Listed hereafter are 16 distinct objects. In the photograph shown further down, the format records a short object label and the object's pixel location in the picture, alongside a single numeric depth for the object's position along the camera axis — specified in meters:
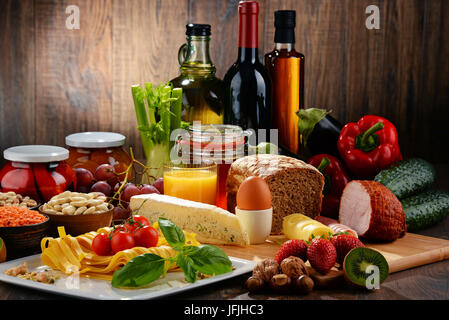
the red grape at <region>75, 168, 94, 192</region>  1.60
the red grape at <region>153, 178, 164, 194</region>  1.64
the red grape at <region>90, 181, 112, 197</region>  1.57
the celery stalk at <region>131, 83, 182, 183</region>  1.76
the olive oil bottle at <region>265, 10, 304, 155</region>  1.81
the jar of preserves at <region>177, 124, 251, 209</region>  1.60
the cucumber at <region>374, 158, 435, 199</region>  1.60
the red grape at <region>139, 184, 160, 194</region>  1.57
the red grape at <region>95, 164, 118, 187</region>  1.61
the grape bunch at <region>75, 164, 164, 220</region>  1.56
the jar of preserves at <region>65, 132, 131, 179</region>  1.71
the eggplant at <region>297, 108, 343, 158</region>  1.84
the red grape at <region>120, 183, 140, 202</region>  1.55
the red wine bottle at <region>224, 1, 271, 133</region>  1.71
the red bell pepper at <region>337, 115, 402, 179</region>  1.79
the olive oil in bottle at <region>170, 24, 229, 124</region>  1.83
